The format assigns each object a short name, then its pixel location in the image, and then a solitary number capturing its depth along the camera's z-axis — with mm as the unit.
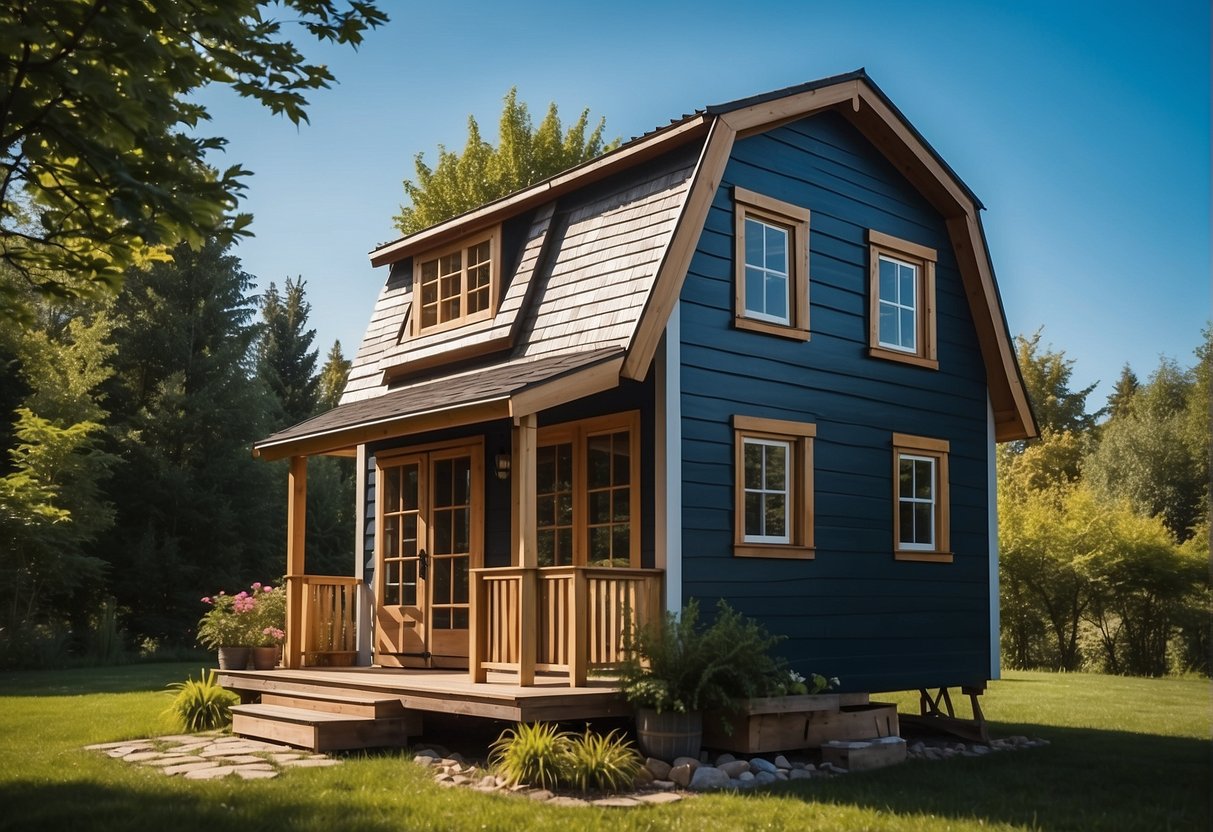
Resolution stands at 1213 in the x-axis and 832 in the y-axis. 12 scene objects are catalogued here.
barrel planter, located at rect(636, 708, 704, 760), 9219
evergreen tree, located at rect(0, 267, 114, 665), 21584
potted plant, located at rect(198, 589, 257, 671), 14406
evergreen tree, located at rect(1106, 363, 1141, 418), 48094
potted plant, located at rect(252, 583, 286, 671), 13773
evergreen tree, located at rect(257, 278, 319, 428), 38062
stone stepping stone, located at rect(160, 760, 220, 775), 8922
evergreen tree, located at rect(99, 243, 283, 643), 27688
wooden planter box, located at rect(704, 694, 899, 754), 9633
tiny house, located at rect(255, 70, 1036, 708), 10312
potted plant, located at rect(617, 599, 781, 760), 9227
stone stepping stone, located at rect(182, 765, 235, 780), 8602
